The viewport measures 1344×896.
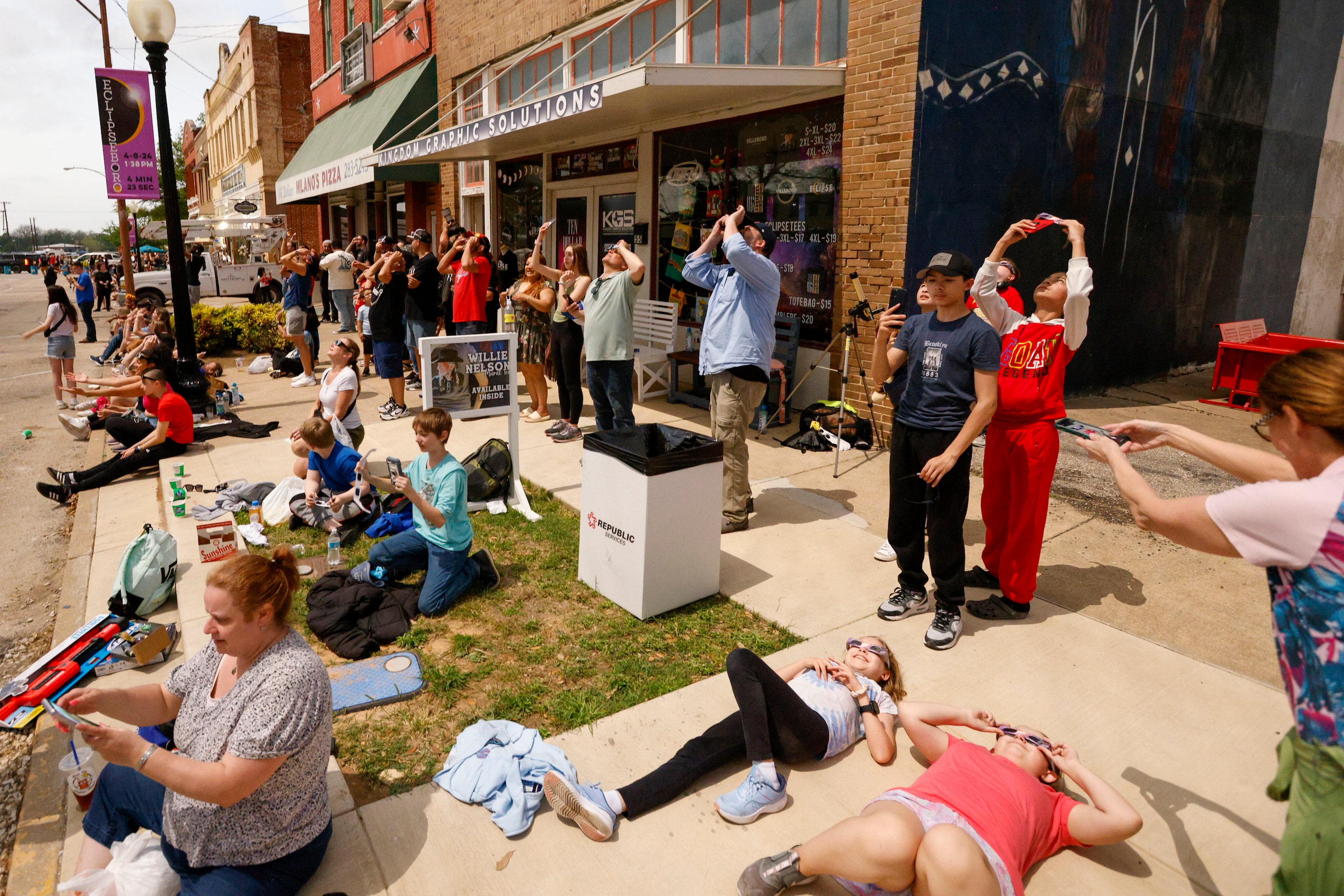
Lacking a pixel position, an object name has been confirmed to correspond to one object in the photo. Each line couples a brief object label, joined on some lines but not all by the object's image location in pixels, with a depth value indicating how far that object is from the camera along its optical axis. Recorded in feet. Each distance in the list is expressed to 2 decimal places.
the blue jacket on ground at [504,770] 10.44
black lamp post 29.66
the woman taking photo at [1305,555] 6.11
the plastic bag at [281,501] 21.45
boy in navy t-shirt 14.06
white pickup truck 78.33
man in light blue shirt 19.01
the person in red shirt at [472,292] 31.68
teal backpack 16.17
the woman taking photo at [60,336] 38.83
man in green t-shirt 24.70
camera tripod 25.11
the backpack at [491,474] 22.07
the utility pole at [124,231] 60.59
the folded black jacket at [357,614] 14.79
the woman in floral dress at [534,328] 30.45
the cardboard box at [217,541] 18.12
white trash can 15.25
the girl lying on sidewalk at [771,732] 10.31
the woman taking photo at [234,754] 8.02
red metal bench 33.94
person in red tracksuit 14.84
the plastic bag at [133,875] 8.53
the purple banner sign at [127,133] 40.65
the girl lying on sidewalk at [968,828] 8.00
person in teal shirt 16.10
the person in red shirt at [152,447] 25.41
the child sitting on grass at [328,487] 19.86
